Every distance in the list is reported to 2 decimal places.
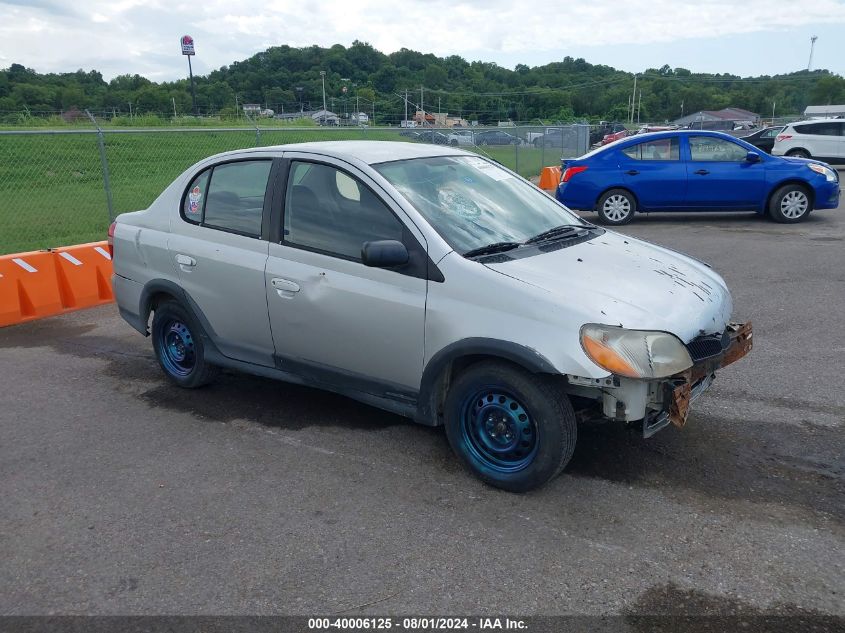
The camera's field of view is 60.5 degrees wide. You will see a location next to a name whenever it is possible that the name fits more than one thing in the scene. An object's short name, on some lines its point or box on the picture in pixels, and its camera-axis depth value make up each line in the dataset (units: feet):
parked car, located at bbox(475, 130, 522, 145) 71.20
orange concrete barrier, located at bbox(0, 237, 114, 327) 24.48
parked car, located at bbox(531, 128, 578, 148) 72.74
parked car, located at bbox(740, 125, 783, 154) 92.07
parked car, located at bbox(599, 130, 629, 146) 104.25
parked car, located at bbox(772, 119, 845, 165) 72.38
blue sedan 39.88
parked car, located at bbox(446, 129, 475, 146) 64.75
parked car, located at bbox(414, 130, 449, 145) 56.90
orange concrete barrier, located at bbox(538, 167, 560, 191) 57.21
